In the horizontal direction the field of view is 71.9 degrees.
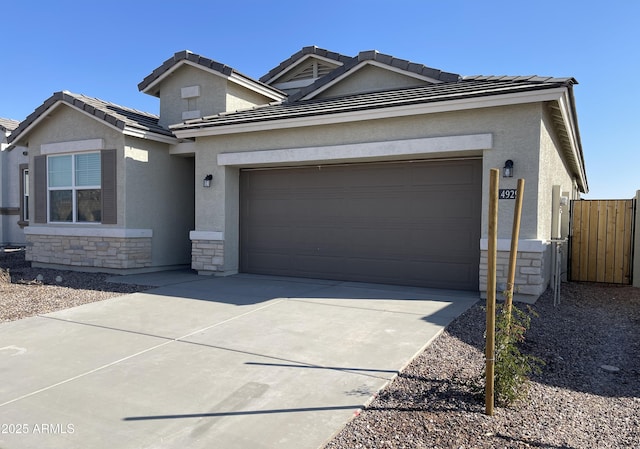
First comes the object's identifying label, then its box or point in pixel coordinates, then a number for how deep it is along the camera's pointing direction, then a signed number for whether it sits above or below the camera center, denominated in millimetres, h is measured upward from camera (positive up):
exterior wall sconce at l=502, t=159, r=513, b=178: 7629 +726
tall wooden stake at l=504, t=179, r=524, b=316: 3764 -373
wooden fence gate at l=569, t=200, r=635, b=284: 10711 -738
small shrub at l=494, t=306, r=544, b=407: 3713 -1367
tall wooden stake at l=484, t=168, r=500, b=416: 3500 -796
